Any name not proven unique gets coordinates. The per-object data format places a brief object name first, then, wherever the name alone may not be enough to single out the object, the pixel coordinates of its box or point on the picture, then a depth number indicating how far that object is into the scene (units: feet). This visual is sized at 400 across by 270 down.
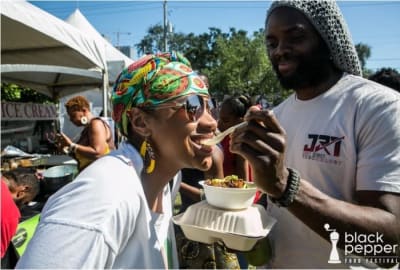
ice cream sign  19.31
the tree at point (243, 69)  92.07
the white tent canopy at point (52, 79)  19.82
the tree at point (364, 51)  161.95
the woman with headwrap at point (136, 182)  3.18
